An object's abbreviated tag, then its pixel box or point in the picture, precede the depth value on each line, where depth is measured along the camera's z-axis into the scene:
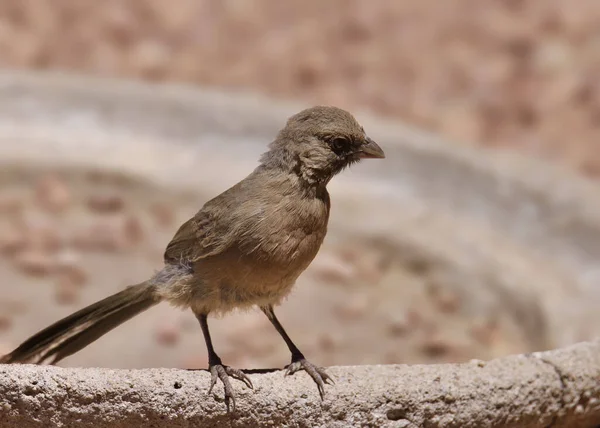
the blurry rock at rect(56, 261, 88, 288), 9.98
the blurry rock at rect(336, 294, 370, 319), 10.06
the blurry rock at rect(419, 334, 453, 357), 9.33
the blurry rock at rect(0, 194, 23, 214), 11.23
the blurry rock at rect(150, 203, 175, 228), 11.23
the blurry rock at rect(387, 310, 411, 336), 9.74
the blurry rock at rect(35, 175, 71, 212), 11.42
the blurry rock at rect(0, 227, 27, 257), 10.51
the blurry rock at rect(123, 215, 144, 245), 10.93
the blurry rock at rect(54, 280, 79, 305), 9.68
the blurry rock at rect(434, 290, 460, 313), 10.08
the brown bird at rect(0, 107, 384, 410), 5.84
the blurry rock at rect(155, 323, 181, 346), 9.26
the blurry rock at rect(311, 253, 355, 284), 10.61
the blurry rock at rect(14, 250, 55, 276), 10.16
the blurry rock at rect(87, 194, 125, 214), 11.41
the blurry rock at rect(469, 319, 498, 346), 9.50
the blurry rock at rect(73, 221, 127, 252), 10.81
